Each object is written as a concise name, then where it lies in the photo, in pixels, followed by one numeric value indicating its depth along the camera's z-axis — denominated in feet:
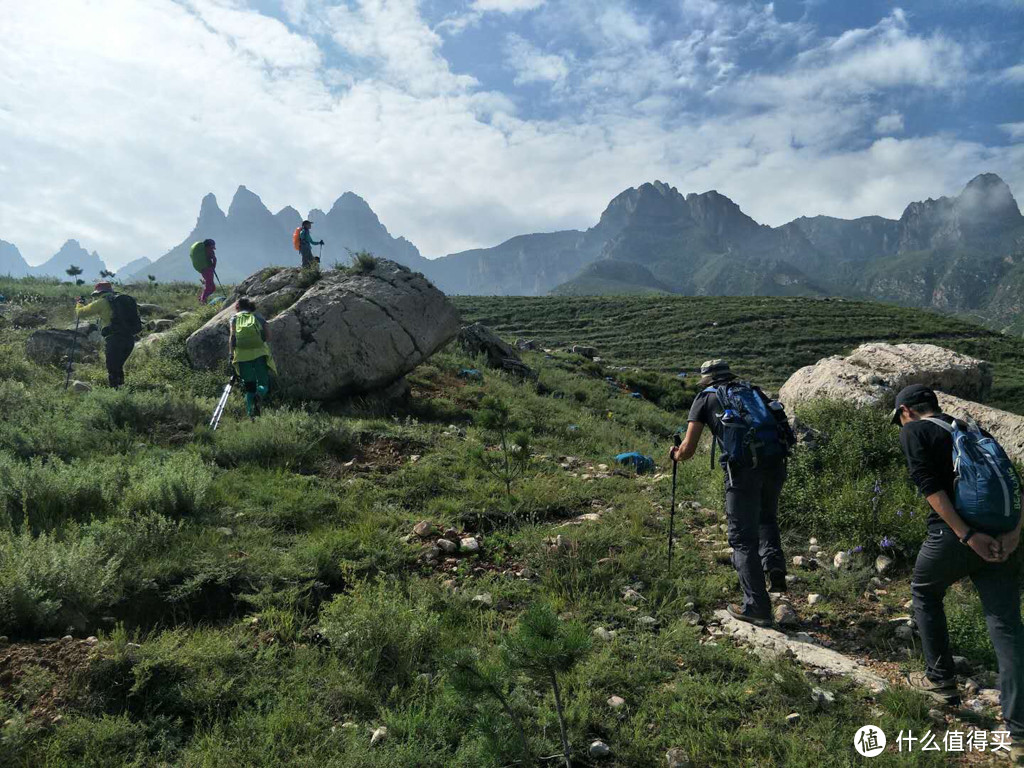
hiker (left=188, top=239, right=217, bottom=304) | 59.98
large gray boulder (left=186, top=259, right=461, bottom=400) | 36.19
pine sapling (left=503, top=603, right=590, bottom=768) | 9.27
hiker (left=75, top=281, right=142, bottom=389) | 36.11
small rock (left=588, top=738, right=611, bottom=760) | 10.91
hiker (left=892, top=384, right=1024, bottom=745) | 11.45
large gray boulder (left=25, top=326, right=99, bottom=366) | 43.57
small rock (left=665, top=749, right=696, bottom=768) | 10.47
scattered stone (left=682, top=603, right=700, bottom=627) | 15.62
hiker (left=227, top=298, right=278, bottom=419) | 31.91
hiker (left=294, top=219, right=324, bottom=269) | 54.85
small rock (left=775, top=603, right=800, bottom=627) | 15.81
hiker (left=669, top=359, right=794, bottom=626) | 15.83
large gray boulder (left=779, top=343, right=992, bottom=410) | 29.86
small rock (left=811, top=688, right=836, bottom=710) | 11.94
